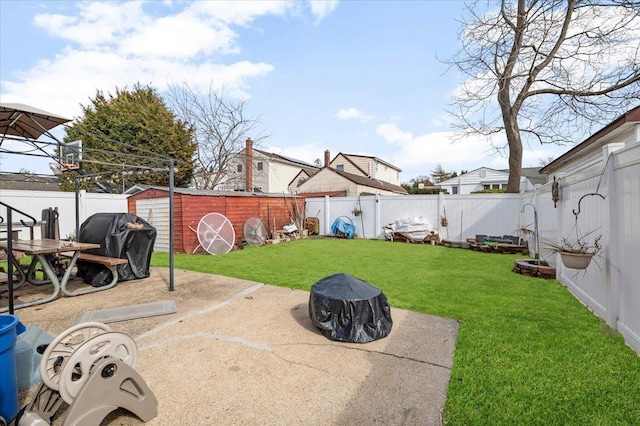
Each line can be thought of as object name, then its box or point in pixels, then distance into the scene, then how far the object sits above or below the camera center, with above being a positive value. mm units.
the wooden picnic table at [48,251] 4090 -466
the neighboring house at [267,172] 19391 +3501
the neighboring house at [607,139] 3753 +1565
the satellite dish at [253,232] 11020 -636
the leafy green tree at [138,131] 18516 +5306
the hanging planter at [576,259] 3484 -568
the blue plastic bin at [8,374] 1776 -940
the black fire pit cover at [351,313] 3131 -1051
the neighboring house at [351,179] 21000 +2616
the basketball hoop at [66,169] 5810 +1023
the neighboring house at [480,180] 28094 +3057
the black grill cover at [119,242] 5438 -486
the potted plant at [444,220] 11398 -281
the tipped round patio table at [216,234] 9180 -573
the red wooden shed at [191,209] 9383 +217
